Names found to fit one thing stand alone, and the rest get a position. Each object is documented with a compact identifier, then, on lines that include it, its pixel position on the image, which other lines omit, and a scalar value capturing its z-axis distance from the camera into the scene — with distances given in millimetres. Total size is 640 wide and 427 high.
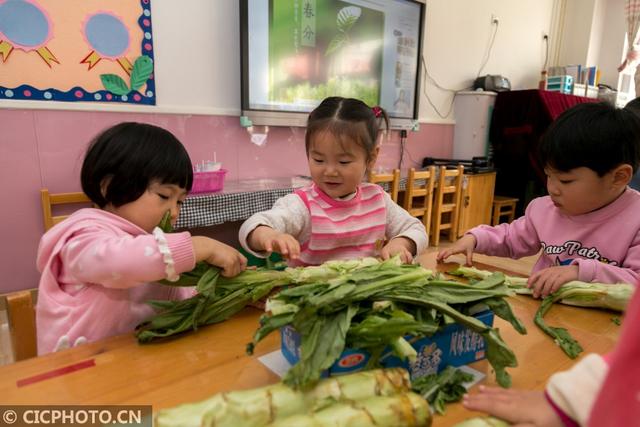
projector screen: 3574
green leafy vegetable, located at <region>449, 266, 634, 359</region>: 1201
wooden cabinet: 5203
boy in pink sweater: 1321
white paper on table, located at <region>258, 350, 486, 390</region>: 820
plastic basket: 2990
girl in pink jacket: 966
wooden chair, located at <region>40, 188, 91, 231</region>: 2736
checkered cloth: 2871
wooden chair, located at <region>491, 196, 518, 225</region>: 5727
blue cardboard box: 731
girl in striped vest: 1528
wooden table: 748
